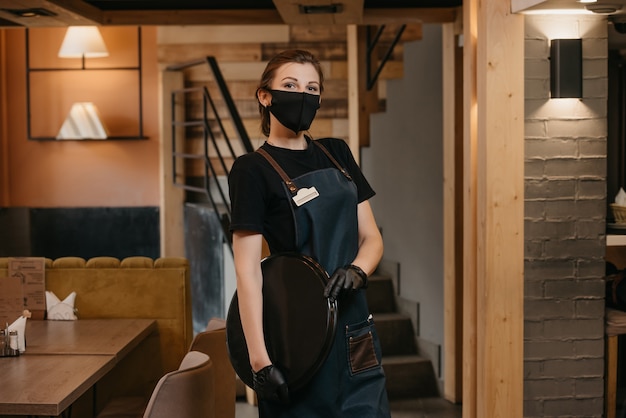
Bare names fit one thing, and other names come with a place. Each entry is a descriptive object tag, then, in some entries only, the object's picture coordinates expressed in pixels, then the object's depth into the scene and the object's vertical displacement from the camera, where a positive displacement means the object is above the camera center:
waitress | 2.27 -0.10
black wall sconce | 3.73 +0.55
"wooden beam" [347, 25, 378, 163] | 6.36 +0.77
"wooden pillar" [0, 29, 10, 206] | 7.27 +0.52
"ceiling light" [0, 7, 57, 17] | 4.36 +0.92
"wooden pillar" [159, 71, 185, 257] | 7.07 +0.02
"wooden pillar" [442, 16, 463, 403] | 5.15 -0.06
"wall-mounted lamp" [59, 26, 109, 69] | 6.90 +1.21
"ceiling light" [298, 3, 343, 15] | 4.38 +0.94
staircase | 5.38 -0.94
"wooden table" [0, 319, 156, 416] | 2.56 -0.55
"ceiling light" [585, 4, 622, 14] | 3.57 +0.77
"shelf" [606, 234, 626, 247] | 3.88 -0.18
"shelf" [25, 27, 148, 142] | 7.25 +0.95
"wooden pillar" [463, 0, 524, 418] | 3.74 -0.04
